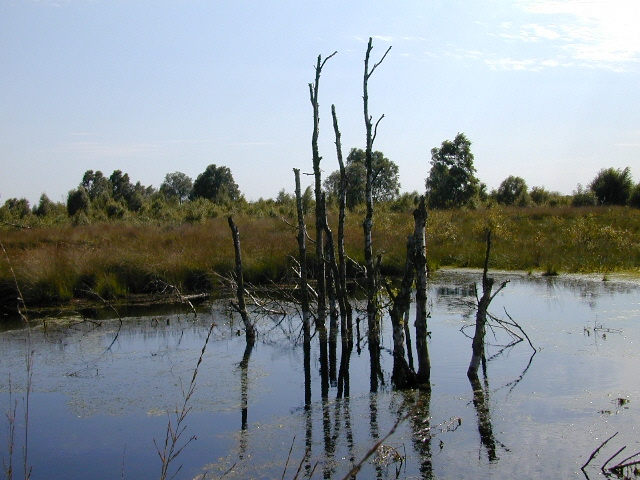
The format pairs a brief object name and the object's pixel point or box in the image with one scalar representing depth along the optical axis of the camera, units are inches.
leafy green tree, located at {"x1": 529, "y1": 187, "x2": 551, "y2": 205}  1612.7
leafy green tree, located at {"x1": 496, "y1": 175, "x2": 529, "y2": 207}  1669.5
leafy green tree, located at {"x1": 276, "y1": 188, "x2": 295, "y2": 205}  1439.7
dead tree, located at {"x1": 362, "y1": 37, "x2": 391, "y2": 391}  366.9
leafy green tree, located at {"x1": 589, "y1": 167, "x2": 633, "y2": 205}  1478.8
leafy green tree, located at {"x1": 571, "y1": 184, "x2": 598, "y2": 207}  1432.1
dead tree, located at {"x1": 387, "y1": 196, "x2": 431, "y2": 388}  290.5
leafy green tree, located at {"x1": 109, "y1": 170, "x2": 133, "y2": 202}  1753.1
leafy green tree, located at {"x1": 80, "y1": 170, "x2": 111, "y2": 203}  1784.0
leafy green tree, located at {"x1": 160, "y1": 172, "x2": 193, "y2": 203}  3080.7
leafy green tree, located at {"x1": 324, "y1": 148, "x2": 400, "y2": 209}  1525.6
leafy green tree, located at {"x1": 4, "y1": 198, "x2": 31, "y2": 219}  1187.9
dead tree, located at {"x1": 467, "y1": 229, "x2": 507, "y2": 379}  292.8
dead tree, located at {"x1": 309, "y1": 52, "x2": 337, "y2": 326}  385.4
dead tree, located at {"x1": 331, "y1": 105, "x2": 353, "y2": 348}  386.3
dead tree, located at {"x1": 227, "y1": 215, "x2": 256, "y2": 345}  408.2
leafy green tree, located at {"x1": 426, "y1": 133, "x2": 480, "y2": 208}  1768.0
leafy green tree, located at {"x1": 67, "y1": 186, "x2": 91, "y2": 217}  1246.3
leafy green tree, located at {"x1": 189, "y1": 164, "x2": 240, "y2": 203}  1817.8
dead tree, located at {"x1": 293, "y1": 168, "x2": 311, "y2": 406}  399.7
